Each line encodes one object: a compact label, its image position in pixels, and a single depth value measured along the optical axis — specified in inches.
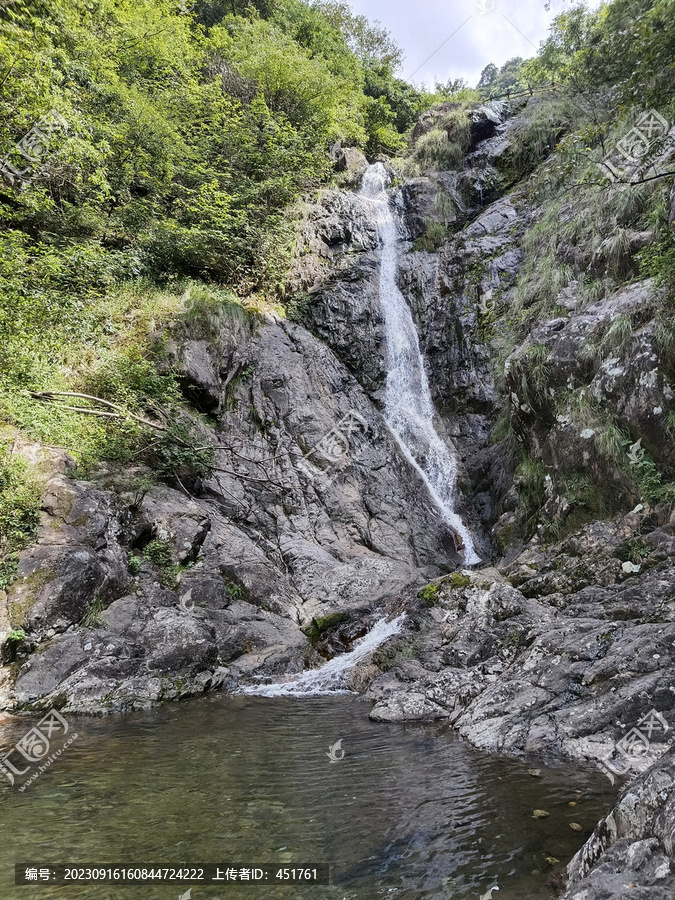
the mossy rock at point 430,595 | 306.7
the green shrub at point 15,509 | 277.6
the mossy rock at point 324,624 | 361.2
